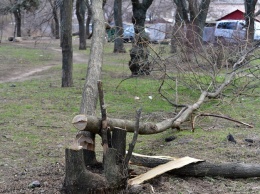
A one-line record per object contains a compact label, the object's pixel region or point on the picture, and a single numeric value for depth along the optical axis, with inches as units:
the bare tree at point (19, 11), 2114.3
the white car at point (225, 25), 1611.6
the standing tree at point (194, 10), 1214.0
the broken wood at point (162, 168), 322.4
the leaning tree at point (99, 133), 288.8
